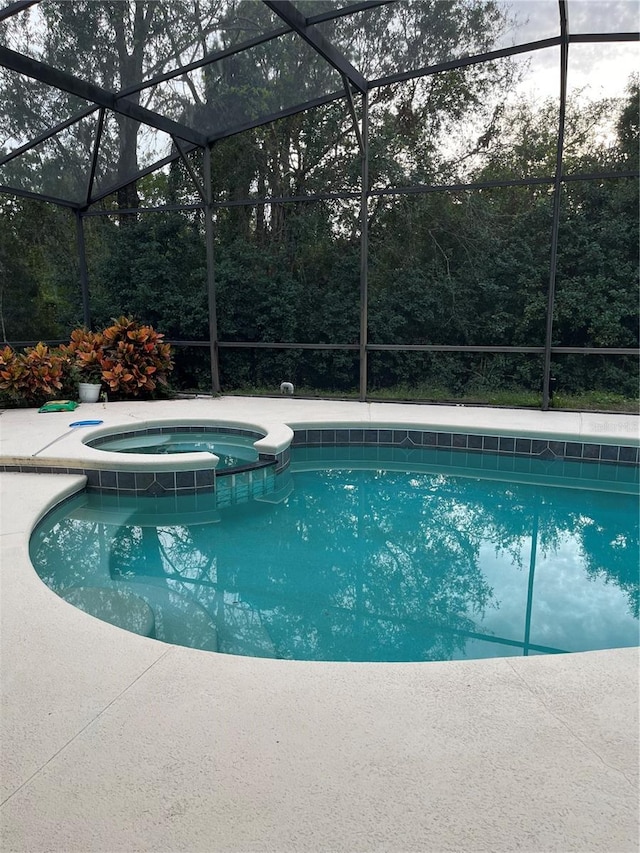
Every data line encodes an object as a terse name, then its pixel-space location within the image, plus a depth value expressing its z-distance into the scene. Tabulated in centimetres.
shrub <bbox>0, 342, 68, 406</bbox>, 675
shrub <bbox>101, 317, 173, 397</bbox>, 732
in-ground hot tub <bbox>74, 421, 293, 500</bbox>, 454
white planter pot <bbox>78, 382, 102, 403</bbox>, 714
